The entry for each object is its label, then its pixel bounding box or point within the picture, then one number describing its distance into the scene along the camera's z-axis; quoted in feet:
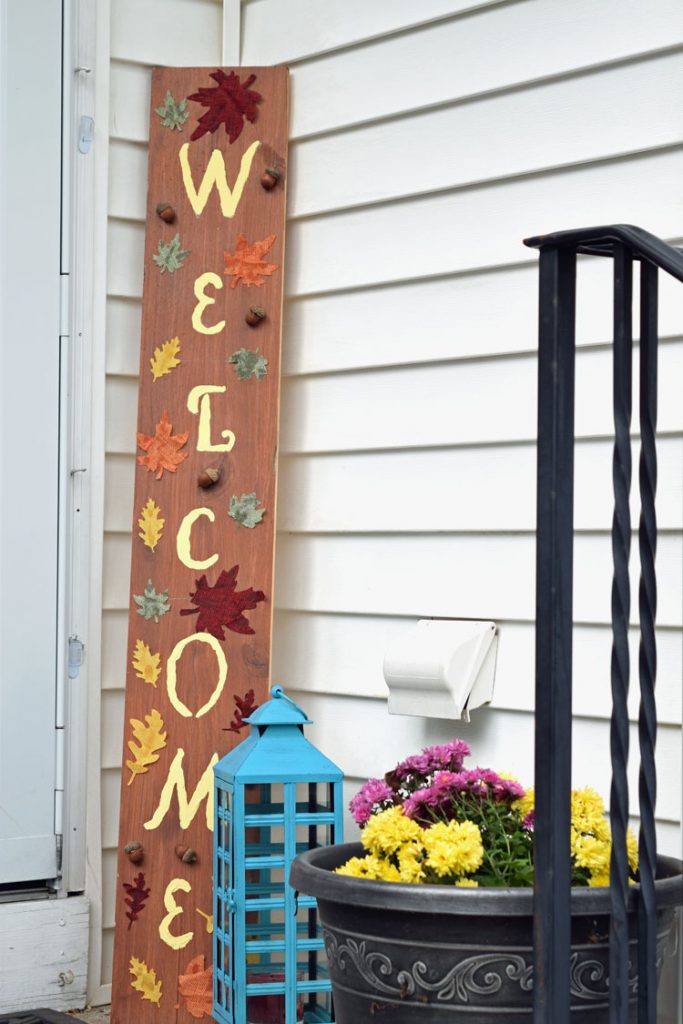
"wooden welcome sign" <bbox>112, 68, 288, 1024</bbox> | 10.41
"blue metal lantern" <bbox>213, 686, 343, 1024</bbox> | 9.85
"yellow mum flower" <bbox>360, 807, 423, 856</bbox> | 8.66
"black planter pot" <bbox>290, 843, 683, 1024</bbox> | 8.23
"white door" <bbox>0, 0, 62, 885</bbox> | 10.50
